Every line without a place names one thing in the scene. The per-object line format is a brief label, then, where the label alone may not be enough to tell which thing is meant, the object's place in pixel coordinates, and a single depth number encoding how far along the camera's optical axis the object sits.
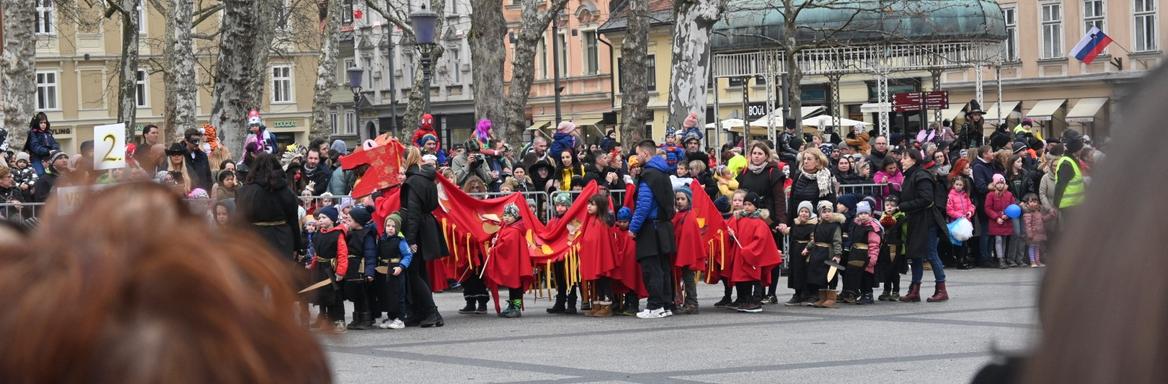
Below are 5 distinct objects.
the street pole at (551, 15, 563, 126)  55.74
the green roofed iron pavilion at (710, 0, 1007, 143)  34.03
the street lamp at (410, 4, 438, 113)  30.34
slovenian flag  35.85
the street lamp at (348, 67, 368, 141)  53.66
